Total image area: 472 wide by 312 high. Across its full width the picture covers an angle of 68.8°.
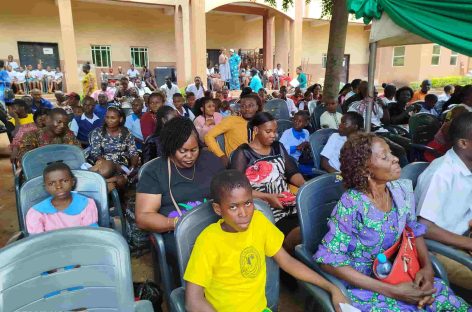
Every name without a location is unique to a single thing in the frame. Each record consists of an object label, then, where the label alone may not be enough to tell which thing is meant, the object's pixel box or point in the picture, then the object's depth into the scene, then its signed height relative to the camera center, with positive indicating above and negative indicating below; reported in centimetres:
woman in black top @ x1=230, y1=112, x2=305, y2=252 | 277 -70
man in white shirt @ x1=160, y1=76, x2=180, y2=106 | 1073 -24
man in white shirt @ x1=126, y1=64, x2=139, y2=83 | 1484 +32
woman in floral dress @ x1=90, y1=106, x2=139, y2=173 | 412 -73
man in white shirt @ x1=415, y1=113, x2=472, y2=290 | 208 -74
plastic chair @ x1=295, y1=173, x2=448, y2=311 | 199 -82
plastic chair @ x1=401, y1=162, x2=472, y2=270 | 191 -99
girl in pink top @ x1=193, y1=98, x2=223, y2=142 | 513 -56
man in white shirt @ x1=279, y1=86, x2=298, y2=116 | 758 -53
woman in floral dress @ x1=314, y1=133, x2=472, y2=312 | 173 -82
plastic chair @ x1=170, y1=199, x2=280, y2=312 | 176 -81
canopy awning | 269 +48
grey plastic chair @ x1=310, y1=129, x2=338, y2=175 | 388 -72
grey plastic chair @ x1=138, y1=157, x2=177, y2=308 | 215 -112
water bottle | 176 -95
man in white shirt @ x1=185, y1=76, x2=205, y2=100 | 1059 -23
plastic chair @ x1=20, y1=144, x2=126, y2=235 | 321 -73
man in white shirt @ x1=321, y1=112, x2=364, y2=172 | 357 -64
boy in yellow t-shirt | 157 -83
